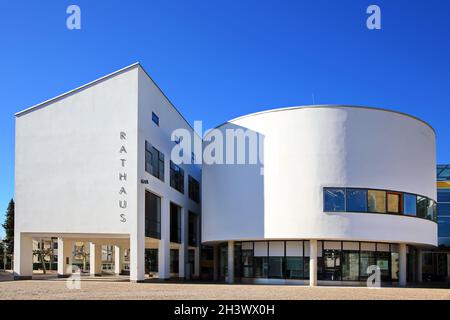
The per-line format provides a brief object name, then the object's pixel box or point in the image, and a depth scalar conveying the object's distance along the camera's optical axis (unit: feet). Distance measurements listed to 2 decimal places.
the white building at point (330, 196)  112.68
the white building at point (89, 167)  110.73
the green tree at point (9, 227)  239.91
